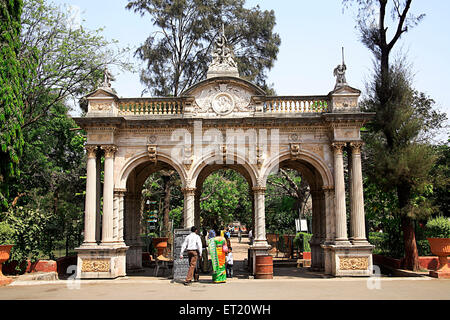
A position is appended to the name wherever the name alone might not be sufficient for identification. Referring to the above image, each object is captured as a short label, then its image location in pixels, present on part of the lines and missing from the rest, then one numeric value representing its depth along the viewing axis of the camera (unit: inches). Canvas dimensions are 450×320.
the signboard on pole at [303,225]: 885.2
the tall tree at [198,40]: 1031.0
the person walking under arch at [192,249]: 495.5
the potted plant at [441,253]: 533.5
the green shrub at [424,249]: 673.6
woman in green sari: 507.2
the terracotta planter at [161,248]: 603.2
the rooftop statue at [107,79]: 628.1
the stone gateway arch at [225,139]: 597.3
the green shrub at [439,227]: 631.8
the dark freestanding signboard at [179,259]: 531.5
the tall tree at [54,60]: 778.8
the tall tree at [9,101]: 573.0
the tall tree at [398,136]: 594.5
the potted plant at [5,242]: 510.0
